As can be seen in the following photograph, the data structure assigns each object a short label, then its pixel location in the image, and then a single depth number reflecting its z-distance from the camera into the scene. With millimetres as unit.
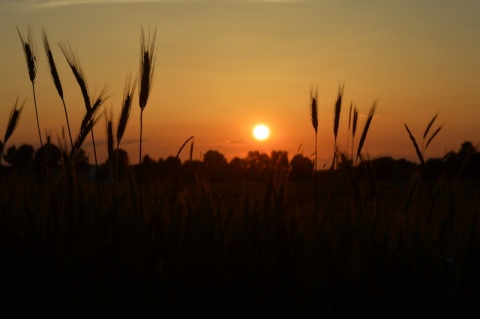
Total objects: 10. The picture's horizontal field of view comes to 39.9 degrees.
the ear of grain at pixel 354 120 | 3452
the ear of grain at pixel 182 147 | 3034
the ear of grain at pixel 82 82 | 3092
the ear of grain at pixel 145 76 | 2881
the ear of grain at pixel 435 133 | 3414
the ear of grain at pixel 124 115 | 3006
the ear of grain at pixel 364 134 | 3186
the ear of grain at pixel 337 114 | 3193
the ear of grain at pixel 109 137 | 2988
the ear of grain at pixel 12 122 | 3611
